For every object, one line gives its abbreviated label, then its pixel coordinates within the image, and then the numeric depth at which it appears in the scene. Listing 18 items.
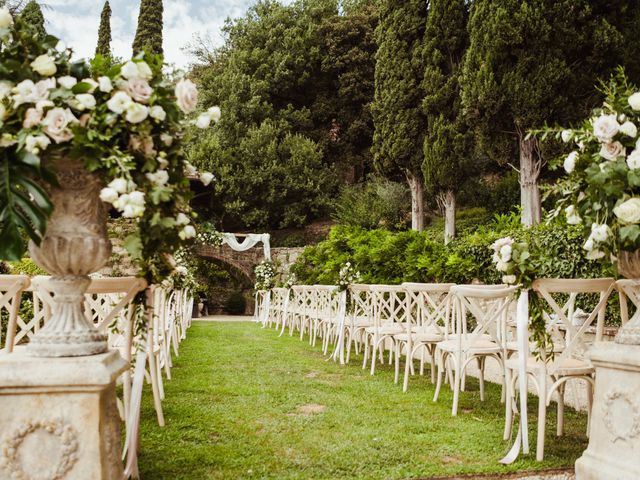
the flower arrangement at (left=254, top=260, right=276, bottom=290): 15.86
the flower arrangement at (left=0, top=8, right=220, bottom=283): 1.85
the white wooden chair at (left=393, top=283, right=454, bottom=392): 5.12
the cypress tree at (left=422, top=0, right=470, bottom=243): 15.27
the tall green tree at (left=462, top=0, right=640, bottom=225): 10.91
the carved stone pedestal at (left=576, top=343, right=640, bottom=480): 2.37
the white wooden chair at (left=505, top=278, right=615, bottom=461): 3.11
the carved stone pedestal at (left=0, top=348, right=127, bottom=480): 1.94
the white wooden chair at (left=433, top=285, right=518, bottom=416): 3.74
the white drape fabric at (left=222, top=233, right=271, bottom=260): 20.88
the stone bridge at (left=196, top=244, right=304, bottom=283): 21.66
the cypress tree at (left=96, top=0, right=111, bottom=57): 27.41
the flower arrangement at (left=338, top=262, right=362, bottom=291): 7.10
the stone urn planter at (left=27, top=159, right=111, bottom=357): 2.02
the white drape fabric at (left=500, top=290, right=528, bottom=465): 3.19
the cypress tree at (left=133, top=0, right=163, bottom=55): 24.83
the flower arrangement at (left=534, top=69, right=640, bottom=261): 2.34
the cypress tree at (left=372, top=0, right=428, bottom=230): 16.61
